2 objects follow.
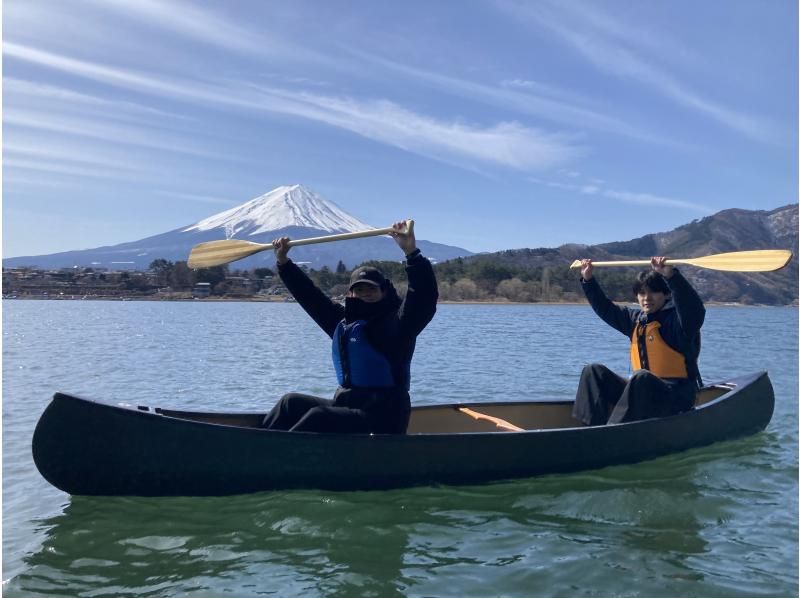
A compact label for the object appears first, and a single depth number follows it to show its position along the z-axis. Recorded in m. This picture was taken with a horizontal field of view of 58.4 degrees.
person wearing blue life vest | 5.09
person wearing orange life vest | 6.23
